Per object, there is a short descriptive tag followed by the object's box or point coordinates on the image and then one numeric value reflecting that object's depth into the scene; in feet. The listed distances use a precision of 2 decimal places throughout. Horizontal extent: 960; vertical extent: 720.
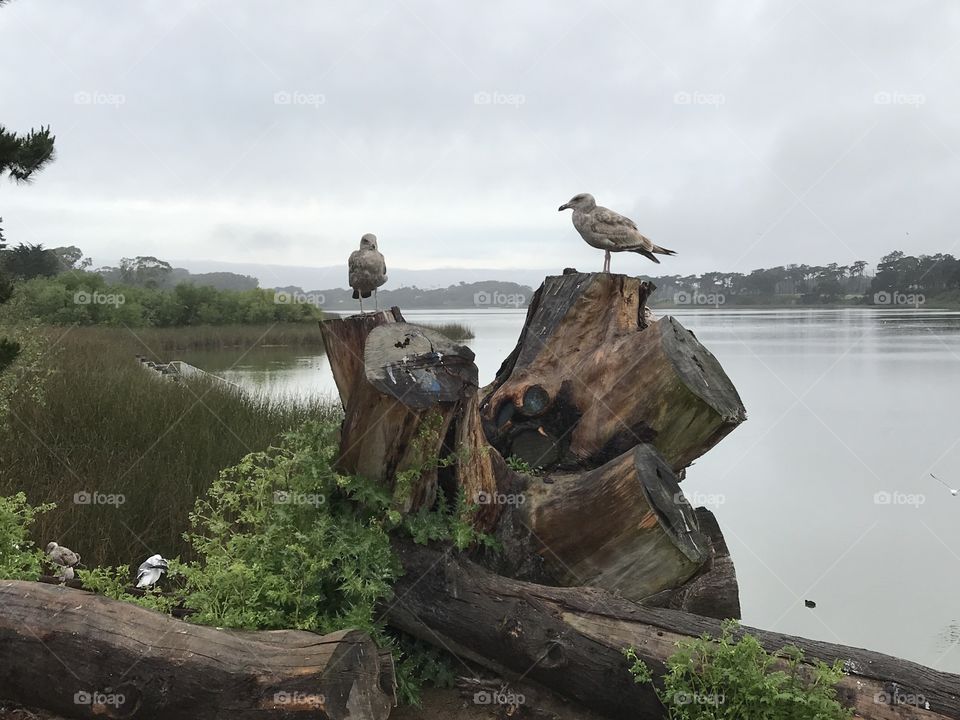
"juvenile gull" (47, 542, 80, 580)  13.41
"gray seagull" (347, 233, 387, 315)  15.94
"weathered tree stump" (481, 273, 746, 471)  14.25
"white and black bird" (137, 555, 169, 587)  12.79
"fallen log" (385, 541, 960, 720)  9.86
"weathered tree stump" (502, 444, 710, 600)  11.75
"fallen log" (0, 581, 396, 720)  8.70
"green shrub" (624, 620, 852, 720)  8.87
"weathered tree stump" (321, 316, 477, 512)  9.91
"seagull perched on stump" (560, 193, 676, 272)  18.02
